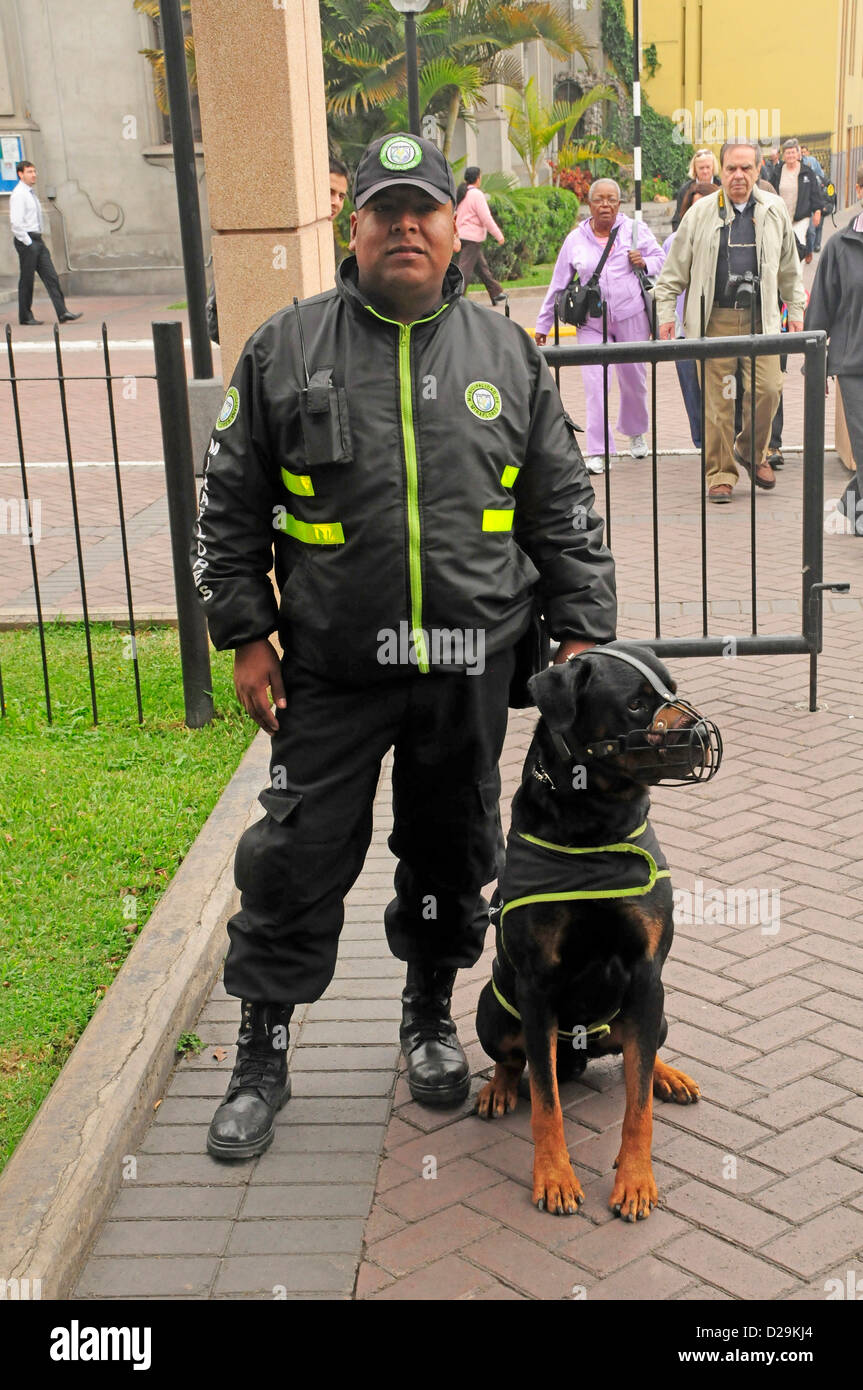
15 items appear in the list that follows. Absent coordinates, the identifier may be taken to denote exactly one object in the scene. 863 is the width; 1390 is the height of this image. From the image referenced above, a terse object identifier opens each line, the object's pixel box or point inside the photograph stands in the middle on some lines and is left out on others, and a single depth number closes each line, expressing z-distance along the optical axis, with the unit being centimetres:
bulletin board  2431
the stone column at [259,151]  562
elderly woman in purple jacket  1008
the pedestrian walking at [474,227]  1837
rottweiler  294
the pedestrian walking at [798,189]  1582
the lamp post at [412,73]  1360
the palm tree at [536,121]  2511
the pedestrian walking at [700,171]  1266
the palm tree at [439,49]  2211
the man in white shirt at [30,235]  2055
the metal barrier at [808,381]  559
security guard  313
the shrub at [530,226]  2295
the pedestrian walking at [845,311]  811
